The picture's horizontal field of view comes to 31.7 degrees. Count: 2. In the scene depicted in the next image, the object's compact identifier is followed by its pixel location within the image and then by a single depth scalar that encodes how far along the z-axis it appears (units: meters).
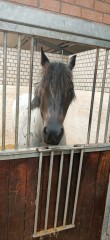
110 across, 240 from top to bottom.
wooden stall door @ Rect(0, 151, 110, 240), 1.29
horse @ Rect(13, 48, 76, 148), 1.18
